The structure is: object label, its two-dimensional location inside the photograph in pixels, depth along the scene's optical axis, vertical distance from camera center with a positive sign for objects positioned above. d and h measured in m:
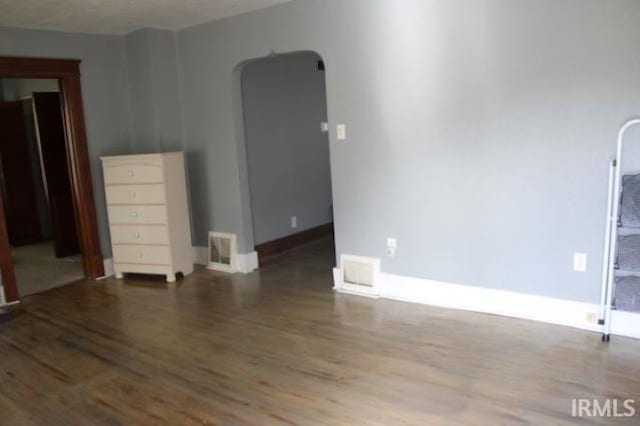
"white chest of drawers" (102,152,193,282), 4.67 -0.62
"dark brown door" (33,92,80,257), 5.80 -0.25
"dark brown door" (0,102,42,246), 6.81 -0.36
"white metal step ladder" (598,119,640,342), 2.81 -0.69
